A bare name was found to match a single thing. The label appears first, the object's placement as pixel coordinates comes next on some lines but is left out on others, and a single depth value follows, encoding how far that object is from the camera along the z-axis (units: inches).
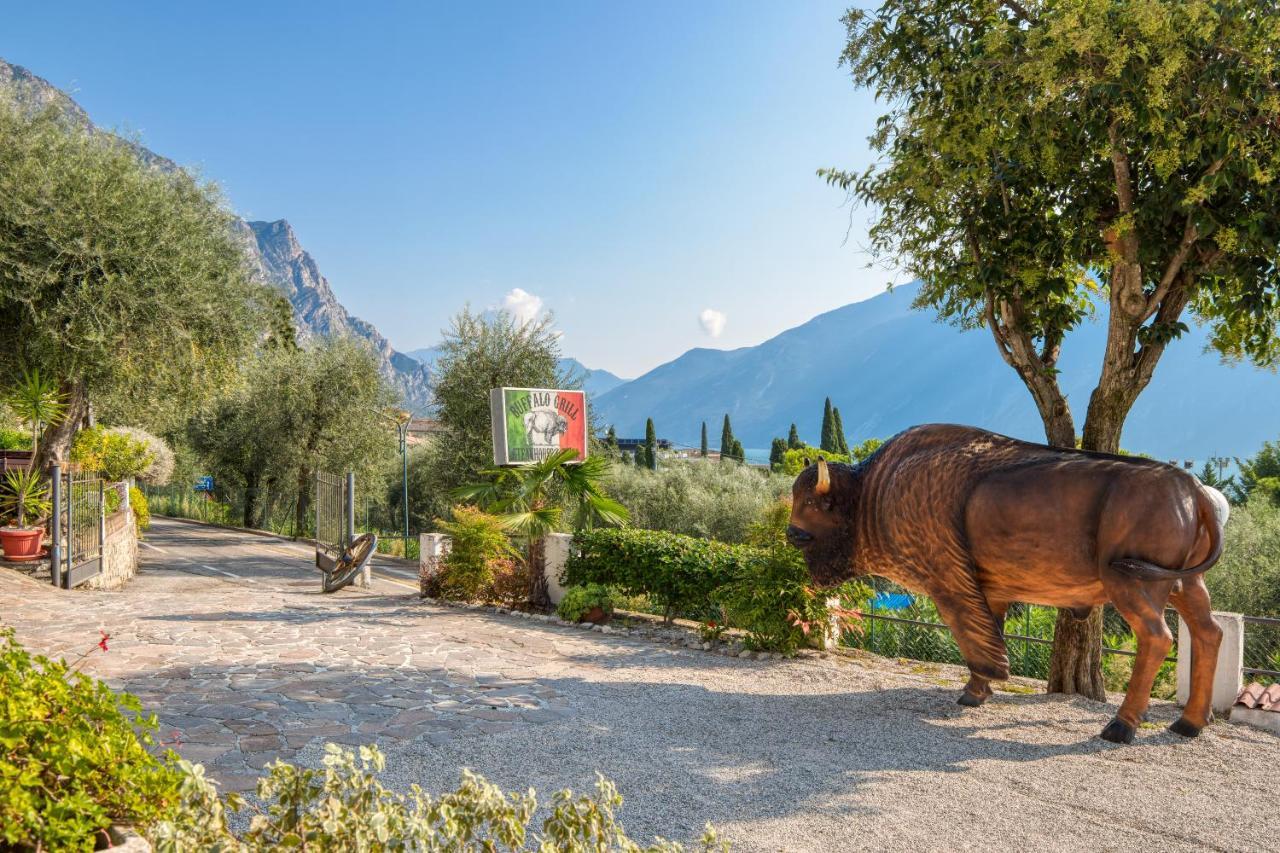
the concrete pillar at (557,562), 504.7
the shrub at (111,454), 725.9
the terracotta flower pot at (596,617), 463.5
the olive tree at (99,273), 539.2
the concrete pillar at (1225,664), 274.7
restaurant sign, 534.3
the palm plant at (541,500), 513.7
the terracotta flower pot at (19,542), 546.8
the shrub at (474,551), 524.4
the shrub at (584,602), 464.4
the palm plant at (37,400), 557.3
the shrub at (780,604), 368.5
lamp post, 1176.8
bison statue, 235.9
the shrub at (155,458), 932.6
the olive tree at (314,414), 1143.0
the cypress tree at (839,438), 2065.1
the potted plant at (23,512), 548.4
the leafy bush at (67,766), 99.7
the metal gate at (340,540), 621.0
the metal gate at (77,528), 524.7
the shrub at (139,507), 813.9
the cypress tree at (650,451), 1896.2
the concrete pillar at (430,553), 569.9
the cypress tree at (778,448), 2267.5
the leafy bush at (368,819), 95.1
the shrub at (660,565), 420.8
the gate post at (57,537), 521.7
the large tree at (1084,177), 246.2
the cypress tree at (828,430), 2292.9
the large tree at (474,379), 943.7
